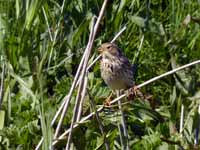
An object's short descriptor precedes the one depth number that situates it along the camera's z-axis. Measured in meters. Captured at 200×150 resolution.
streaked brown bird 7.68
